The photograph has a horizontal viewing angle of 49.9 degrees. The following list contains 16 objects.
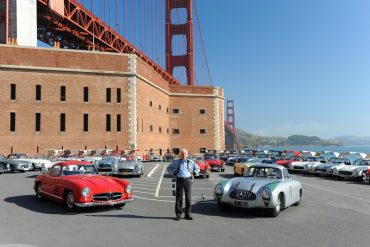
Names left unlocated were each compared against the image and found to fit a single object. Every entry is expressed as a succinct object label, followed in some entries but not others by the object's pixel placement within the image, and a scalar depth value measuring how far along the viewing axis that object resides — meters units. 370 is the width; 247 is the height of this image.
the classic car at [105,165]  22.34
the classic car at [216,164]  25.23
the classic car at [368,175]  18.95
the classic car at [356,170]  19.52
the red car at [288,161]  25.71
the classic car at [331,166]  21.29
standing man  8.80
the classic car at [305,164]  23.80
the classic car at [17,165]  22.76
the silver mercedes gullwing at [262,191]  9.13
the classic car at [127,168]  19.73
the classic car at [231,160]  32.81
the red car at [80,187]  9.37
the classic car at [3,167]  22.27
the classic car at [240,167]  21.29
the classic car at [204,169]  20.03
